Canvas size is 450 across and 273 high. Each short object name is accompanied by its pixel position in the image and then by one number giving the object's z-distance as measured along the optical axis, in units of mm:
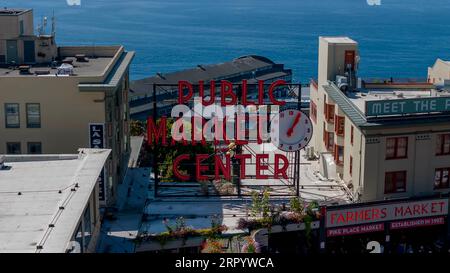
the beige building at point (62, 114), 51094
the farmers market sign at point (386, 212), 51156
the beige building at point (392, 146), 52812
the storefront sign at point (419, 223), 52625
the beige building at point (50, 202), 29547
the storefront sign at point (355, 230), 51250
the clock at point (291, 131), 55219
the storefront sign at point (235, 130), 55031
